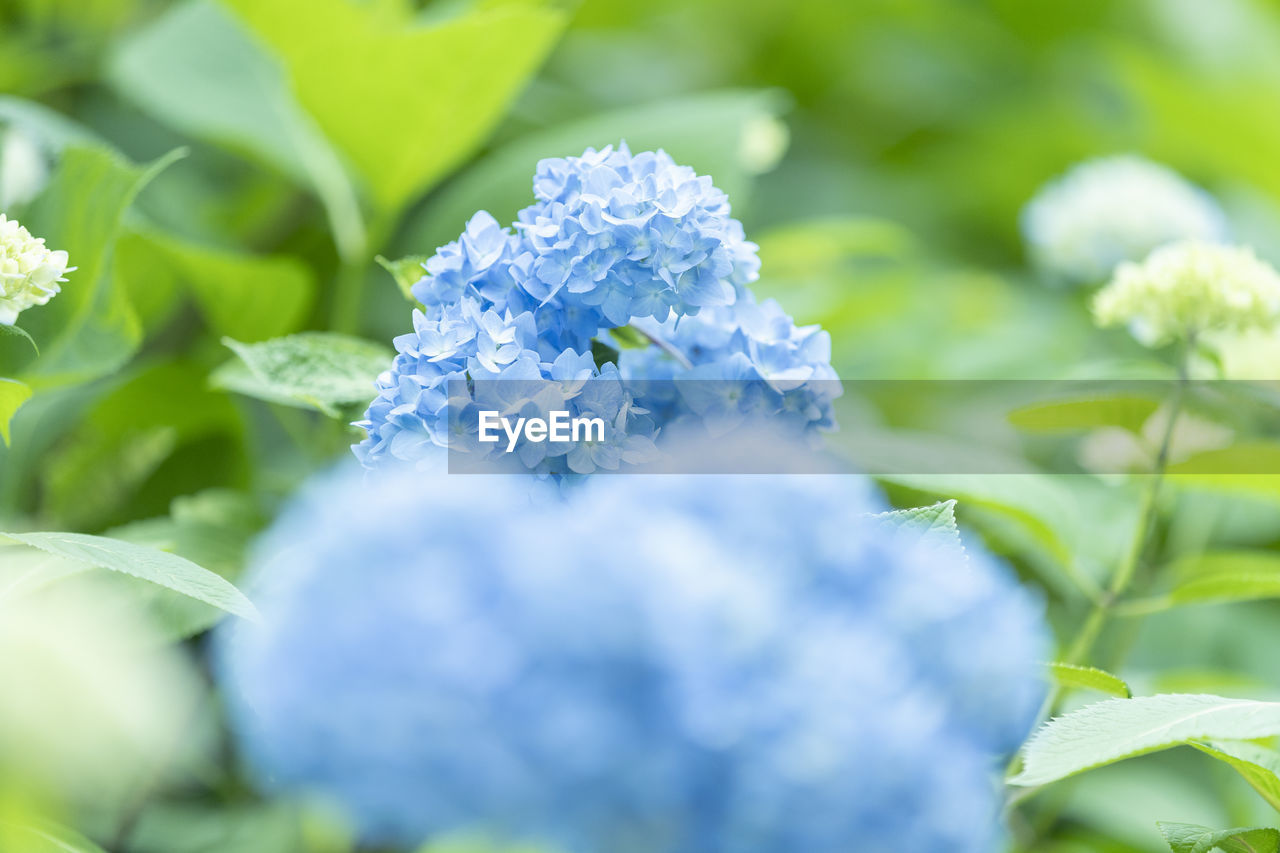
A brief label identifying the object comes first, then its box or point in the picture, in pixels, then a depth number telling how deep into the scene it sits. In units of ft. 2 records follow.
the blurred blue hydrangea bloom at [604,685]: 3.00
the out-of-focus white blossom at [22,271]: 4.08
